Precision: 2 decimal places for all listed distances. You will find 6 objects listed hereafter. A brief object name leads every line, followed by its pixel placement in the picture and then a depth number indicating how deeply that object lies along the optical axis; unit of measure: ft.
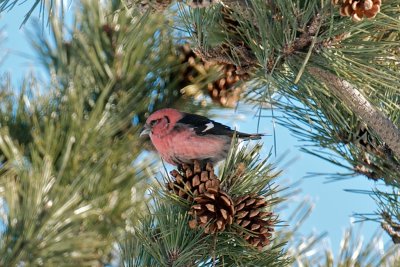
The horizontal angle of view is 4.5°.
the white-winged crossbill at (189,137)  21.33
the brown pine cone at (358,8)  19.98
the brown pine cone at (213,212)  20.58
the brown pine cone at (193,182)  20.67
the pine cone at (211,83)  23.15
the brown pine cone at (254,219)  20.63
